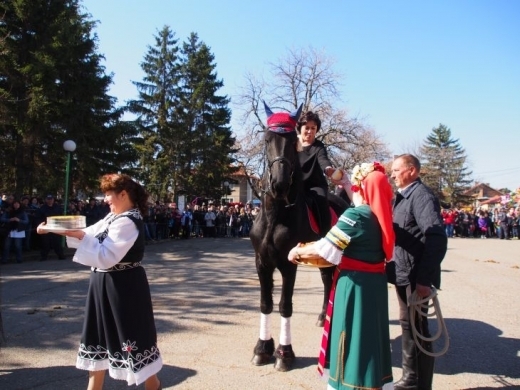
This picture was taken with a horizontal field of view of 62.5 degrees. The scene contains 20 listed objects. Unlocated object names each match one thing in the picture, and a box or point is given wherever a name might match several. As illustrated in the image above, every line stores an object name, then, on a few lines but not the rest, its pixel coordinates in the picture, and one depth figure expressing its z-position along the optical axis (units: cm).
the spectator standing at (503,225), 2912
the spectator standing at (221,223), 2586
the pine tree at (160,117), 3809
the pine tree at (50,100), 1725
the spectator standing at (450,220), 3084
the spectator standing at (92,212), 1555
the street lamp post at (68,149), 1385
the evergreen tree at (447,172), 6769
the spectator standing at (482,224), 3109
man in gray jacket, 378
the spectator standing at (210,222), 2470
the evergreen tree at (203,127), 3988
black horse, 444
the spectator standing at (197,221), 2489
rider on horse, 532
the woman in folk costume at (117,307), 329
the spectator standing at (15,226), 1220
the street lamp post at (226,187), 4291
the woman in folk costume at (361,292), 308
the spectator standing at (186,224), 2278
